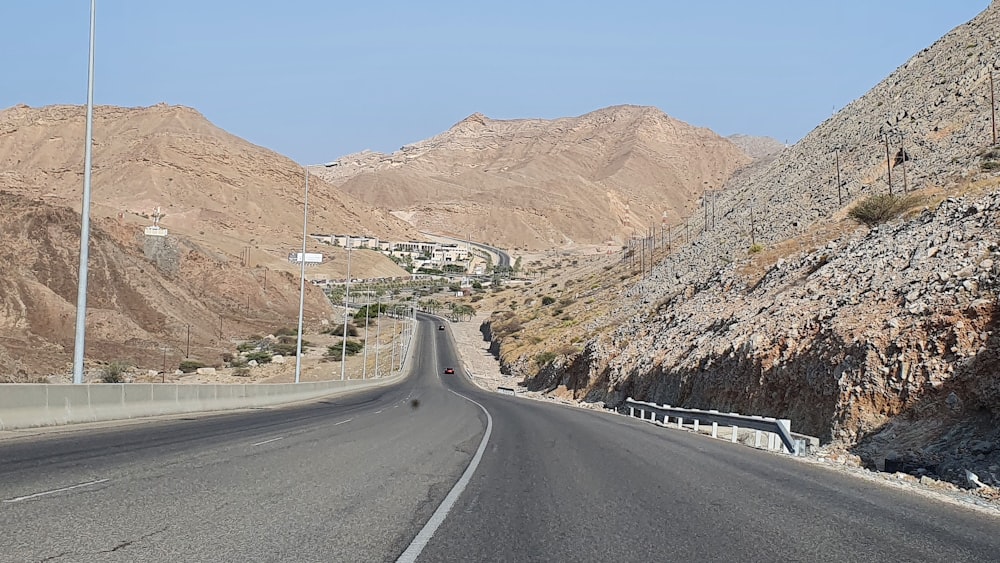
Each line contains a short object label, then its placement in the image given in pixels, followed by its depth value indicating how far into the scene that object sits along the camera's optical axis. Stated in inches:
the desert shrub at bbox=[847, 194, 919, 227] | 1639.9
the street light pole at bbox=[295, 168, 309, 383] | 1827.4
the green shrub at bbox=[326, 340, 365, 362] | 3777.1
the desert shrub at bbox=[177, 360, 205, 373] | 2623.0
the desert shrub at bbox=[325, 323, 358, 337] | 4456.2
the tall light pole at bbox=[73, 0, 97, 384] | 785.6
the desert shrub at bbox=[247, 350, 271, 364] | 3034.0
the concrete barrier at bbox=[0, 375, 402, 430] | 694.8
